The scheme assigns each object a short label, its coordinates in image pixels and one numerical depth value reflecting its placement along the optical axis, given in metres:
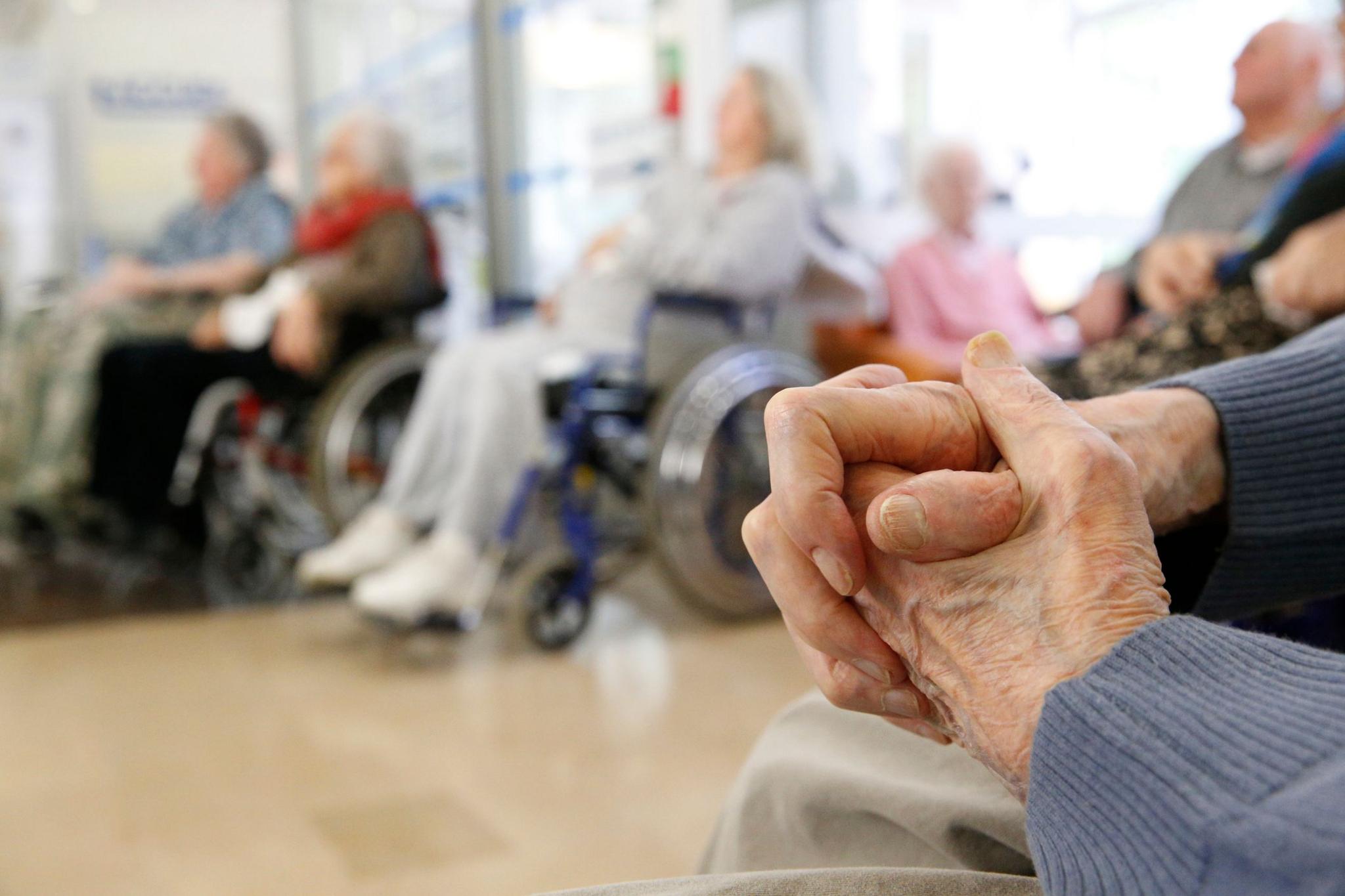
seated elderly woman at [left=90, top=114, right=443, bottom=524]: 3.21
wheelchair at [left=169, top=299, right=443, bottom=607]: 3.12
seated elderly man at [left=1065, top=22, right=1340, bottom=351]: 2.00
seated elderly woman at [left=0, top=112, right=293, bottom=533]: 3.60
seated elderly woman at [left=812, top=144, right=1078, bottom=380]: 3.02
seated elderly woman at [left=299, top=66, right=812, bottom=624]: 2.68
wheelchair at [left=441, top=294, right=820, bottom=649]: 2.66
